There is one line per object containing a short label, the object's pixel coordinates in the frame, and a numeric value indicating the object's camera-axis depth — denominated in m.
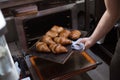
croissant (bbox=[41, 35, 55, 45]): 1.28
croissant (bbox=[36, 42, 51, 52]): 1.21
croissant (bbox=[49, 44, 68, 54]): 1.17
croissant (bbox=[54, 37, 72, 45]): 1.23
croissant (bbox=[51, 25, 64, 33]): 1.37
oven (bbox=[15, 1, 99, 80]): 1.26
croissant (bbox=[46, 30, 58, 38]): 1.34
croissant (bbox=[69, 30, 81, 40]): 1.25
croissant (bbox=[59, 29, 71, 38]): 1.30
